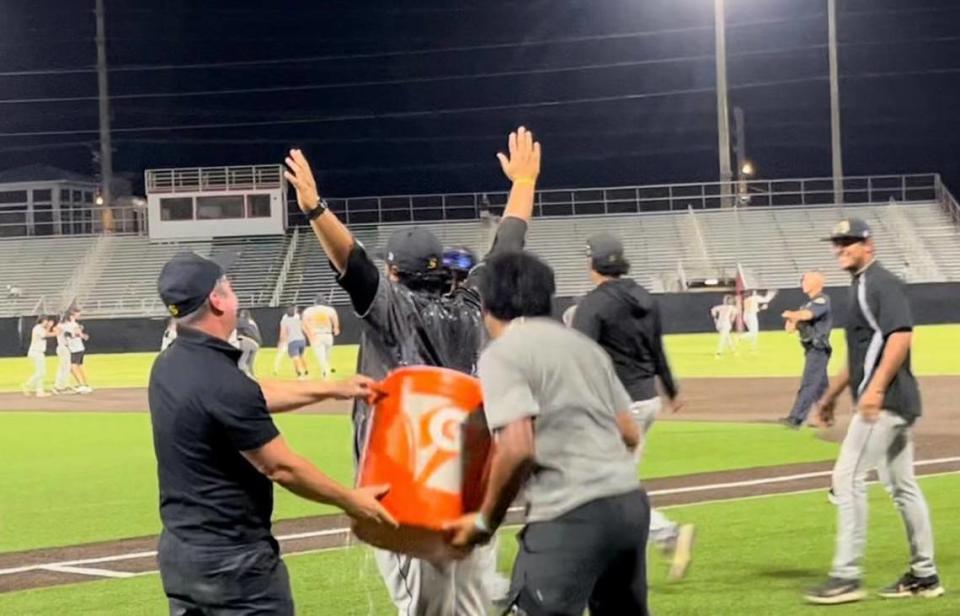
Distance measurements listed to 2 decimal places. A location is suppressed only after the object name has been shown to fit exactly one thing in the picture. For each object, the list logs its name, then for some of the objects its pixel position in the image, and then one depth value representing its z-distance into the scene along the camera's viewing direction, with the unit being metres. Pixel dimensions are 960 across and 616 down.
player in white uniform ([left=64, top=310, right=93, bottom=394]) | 32.00
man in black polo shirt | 5.05
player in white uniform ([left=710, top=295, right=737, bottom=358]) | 37.72
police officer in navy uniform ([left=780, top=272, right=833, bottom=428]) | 17.97
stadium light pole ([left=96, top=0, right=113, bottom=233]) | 60.78
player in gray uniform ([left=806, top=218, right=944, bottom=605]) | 8.53
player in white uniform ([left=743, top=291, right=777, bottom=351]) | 38.78
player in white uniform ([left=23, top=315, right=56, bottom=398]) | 32.34
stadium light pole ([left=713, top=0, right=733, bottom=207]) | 49.03
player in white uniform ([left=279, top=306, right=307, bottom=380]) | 33.34
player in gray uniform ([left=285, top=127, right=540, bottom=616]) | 5.91
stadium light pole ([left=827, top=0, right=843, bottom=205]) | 54.69
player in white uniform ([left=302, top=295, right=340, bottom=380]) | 32.34
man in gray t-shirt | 4.82
